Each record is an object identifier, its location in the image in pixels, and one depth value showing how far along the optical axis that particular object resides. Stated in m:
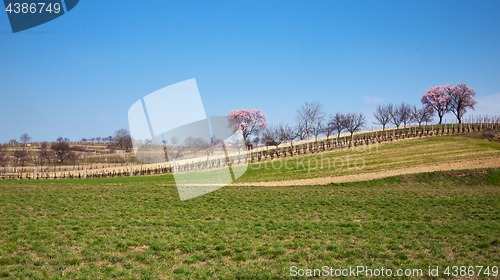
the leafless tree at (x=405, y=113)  86.94
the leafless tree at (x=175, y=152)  75.19
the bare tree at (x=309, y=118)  72.06
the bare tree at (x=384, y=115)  85.88
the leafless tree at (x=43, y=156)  89.50
